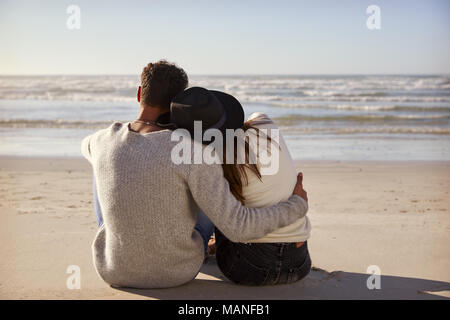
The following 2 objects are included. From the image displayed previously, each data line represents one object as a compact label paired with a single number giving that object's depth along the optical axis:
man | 2.51
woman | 2.66
